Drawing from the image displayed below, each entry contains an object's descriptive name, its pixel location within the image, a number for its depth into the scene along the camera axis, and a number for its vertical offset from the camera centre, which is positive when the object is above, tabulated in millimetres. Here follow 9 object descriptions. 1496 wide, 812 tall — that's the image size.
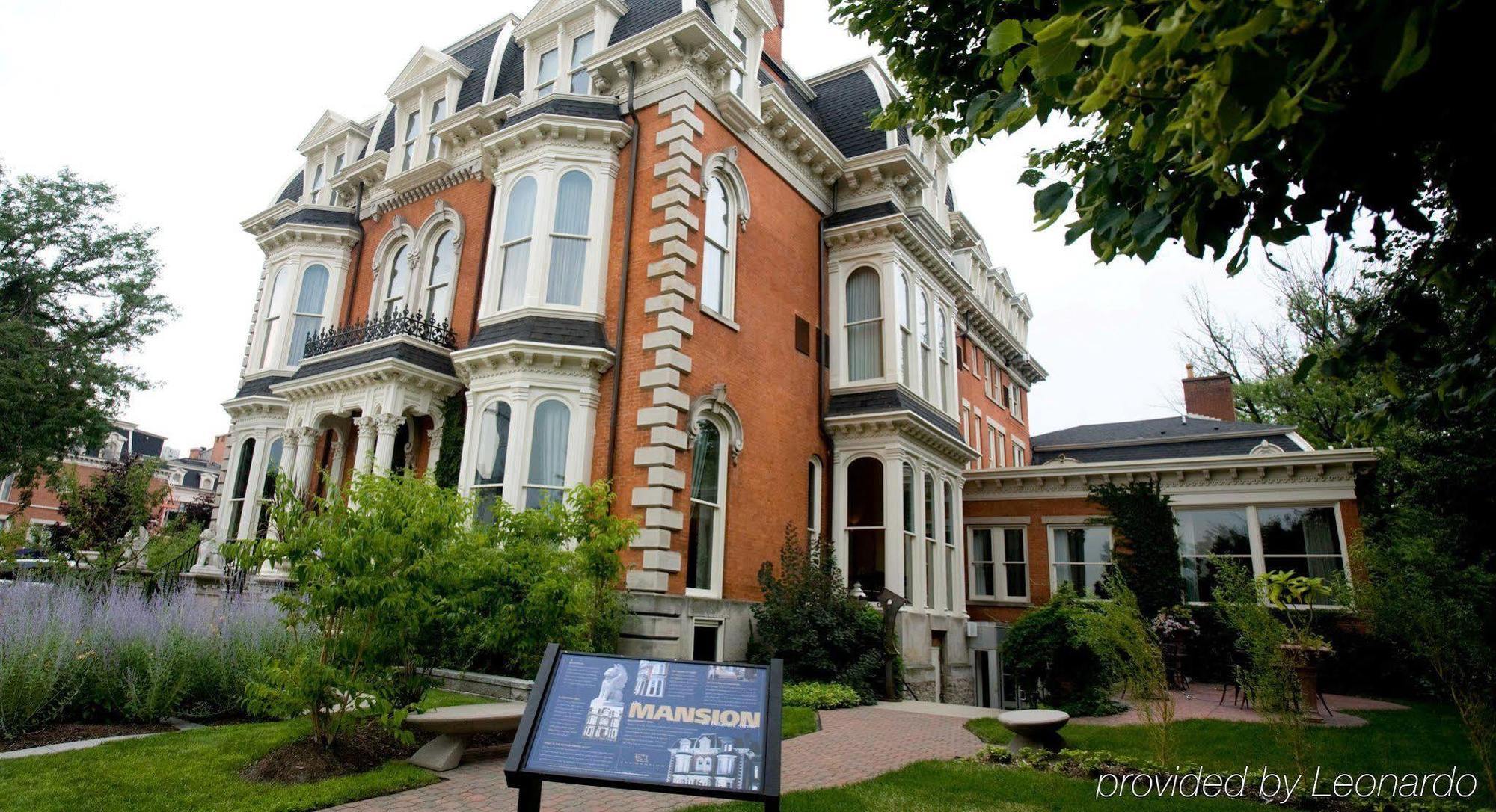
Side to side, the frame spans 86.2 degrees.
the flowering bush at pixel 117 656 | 7949 -949
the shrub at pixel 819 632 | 13938 -619
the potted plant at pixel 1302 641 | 11172 -342
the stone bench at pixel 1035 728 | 8945 -1343
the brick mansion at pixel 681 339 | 14625 +5223
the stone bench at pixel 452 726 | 7289 -1310
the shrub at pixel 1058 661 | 13953 -996
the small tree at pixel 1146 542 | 19875 +1684
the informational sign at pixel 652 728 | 4508 -808
